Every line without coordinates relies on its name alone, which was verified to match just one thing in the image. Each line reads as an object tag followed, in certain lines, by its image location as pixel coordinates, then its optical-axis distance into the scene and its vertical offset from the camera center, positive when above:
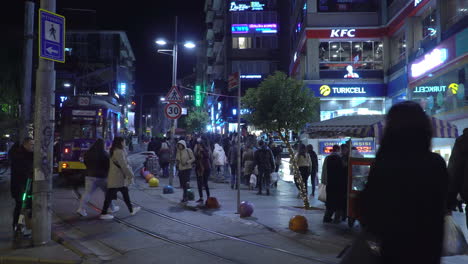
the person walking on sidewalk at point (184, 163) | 11.81 -0.47
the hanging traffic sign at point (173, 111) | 14.15 +1.14
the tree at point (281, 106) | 11.22 +1.07
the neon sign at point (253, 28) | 50.75 +13.98
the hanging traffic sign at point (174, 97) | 14.32 +1.63
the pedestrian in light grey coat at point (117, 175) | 9.48 -0.65
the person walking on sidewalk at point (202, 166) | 11.90 -0.56
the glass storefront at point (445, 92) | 15.23 +2.18
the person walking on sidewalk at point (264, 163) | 14.63 -0.58
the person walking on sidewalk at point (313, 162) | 14.92 -0.55
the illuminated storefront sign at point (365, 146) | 17.77 +0.02
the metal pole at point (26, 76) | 16.22 +2.72
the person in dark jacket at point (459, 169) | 4.98 -0.26
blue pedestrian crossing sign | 6.93 +1.80
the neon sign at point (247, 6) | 49.84 +16.33
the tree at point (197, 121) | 62.09 +3.58
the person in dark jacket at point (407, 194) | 2.60 -0.30
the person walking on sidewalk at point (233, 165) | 16.09 -0.72
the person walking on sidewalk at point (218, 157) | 17.95 -0.47
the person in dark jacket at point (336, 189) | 9.10 -0.90
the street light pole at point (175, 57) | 17.30 +3.67
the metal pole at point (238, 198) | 9.96 -1.25
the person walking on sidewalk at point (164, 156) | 19.09 -0.46
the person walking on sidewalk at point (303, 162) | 13.93 -0.51
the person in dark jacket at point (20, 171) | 7.54 -0.46
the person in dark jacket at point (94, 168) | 9.66 -0.51
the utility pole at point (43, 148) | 7.00 -0.06
